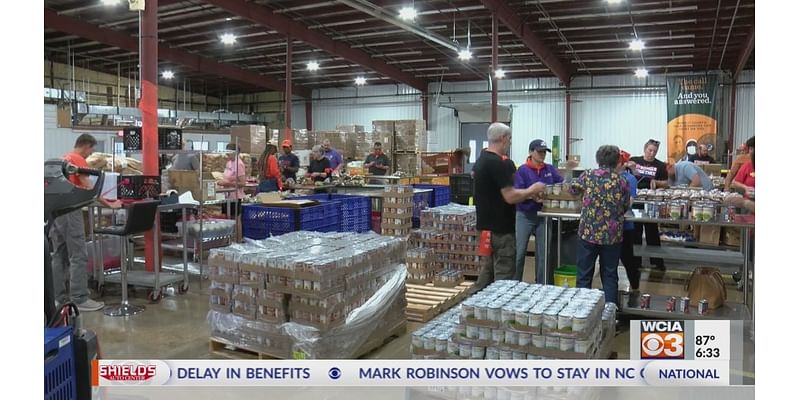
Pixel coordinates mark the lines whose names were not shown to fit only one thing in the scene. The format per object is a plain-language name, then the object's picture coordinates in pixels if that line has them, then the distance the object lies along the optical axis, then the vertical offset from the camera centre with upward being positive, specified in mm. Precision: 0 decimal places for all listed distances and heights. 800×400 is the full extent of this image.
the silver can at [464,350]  3285 -921
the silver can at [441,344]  3336 -903
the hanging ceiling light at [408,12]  9695 +2671
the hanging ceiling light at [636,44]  12367 +2767
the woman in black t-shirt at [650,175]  6453 +54
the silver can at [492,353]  3250 -929
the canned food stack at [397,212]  7027 -380
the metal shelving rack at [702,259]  4645 -724
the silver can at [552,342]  3191 -854
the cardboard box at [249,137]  12633 +867
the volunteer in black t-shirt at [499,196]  4543 -122
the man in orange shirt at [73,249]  5152 -605
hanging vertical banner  13891 +1602
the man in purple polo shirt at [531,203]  5219 -209
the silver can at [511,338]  3234 -842
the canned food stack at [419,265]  5945 -841
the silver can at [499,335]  3256 -832
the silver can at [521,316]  3209 -723
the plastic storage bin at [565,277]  5293 -846
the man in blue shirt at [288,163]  9562 +251
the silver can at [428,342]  3367 -902
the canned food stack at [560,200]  4977 -167
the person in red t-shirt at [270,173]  8148 +76
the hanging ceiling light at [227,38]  11898 +2752
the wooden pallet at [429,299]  5051 -1059
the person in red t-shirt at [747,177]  5464 +29
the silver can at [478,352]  3271 -930
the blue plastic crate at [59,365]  2078 -655
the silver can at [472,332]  3299 -829
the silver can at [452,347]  3311 -914
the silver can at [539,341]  3197 -849
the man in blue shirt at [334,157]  11097 +398
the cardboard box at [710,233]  6488 -572
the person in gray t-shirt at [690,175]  6773 +56
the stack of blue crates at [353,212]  7614 -422
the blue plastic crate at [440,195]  9578 -249
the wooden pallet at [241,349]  4059 -1158
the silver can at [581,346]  3170 -867
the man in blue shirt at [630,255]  5688 -714
